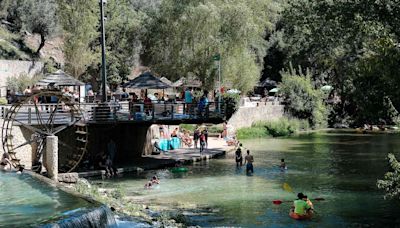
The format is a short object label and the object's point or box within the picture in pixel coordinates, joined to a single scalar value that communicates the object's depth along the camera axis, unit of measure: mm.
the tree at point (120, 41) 60656
